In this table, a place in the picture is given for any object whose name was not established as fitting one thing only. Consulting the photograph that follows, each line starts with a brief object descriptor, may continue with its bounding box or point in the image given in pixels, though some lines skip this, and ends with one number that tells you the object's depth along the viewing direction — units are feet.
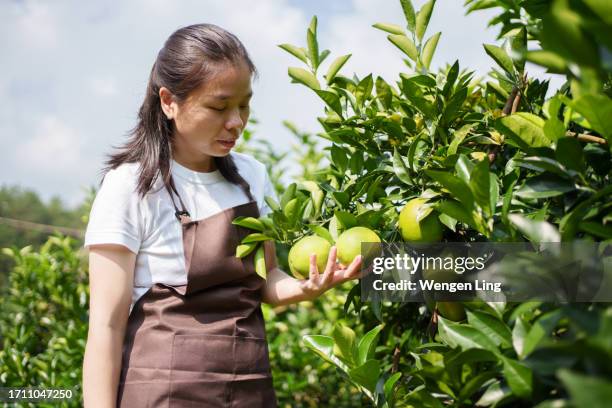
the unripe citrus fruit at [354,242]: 3.41
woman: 3.91
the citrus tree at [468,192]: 1.80
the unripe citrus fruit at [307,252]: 3.57
